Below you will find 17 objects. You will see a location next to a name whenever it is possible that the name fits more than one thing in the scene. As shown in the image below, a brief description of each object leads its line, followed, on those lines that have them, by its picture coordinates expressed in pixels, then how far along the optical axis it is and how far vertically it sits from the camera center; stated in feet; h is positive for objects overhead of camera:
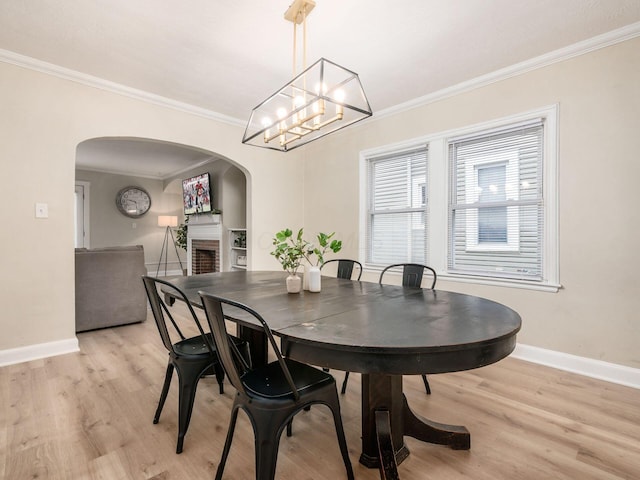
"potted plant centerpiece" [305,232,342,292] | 6.70 -0.77
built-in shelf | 18.56 -0.78
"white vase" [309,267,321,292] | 6.78 -0.90
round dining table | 3.53 -1.16
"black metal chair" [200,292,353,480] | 3.98 -2.06
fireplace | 20.01 -0.58
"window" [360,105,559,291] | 9.18 +1.15
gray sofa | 11.53 -1.93
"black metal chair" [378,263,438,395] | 8.20 -0.97
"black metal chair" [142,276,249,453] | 5.35 -2.15
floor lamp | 24.91 +0.26
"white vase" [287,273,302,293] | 6.54 -0.97
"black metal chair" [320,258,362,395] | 9.87 -0.98
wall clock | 25.04 +2.63
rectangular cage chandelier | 6.48 +4.70
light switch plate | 9.46 +0.70
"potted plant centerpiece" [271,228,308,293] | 6.55 -0.47
